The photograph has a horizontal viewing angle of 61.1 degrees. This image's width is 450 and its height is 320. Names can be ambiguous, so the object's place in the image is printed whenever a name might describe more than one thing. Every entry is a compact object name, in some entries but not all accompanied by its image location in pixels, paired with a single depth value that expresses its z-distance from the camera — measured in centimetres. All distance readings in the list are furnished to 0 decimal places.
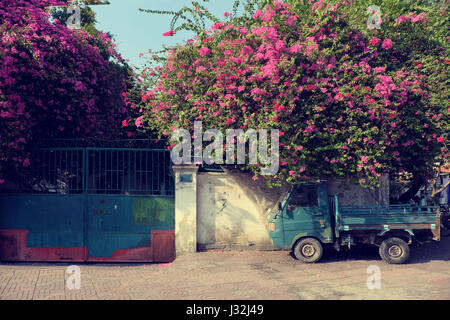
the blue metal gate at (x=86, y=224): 1028
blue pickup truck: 891
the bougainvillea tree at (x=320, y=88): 880
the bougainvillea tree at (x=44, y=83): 936
